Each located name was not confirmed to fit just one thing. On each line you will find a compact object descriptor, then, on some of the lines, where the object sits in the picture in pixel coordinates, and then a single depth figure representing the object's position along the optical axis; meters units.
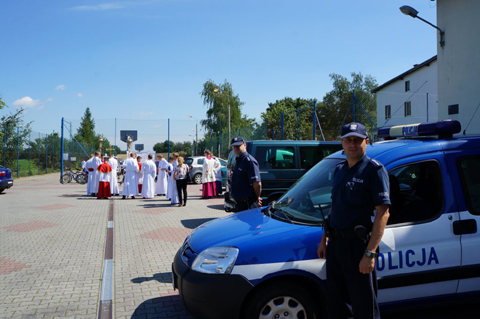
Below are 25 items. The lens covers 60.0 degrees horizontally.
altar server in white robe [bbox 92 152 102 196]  17.53
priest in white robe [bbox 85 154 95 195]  17.57
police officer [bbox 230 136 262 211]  5.69
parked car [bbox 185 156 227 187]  23.89
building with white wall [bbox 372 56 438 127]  27.80
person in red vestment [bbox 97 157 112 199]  16.28
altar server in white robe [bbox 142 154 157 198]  16.70
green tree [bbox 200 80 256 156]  52.00
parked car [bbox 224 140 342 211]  9.84
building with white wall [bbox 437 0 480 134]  11.30
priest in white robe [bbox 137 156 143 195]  16.84
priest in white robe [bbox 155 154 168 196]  18.05
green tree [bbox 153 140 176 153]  34.55
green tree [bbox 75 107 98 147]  95.44
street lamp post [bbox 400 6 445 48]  11.75
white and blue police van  3.28
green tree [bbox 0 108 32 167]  28.81
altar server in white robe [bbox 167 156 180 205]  14.06
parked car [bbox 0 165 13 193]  17.09
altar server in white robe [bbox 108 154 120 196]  17.07
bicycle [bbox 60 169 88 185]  24.81
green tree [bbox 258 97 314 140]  27.88
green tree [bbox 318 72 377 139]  54.47
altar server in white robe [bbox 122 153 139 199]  16.50
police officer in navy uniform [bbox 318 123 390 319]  2.84
